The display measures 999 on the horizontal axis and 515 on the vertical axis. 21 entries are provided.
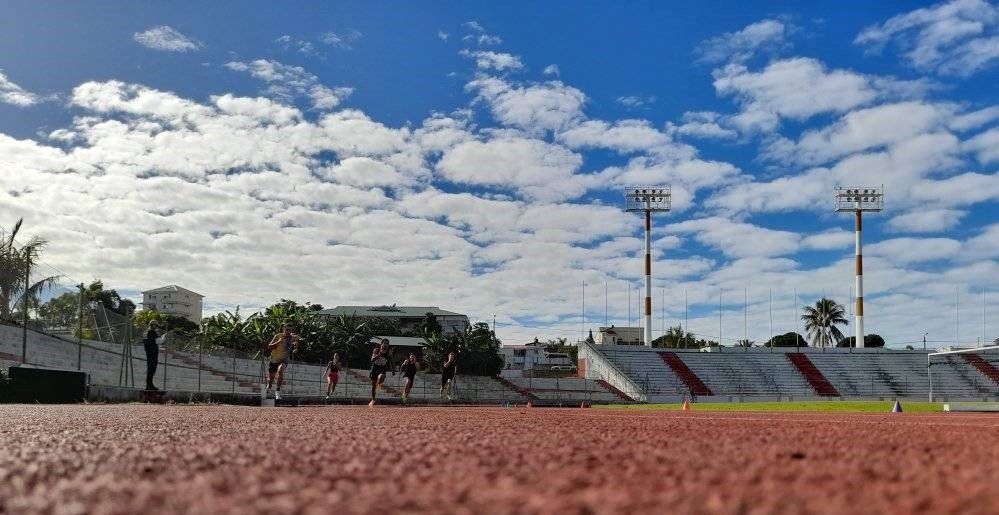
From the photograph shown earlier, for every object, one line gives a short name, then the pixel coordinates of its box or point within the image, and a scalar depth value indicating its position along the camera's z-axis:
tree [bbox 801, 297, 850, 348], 92.81
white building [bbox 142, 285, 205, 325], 151.62
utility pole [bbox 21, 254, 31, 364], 19.48
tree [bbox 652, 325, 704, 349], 91.69
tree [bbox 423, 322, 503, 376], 60.09
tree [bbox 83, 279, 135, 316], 79.69
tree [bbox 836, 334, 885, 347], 89.05
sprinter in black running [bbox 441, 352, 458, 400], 23.43
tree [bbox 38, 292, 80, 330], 20.55
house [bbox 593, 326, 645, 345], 90.31
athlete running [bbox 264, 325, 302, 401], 18.52
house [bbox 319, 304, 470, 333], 94.96
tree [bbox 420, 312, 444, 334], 83.75
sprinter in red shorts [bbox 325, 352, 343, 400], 23.22
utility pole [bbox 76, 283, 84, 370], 20.10
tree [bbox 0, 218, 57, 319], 19.75
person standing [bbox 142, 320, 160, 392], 17.41
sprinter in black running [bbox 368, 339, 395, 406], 19.86
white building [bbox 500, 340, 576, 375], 92.06
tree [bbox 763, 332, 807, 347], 94.75
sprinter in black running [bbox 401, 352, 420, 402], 22.20
